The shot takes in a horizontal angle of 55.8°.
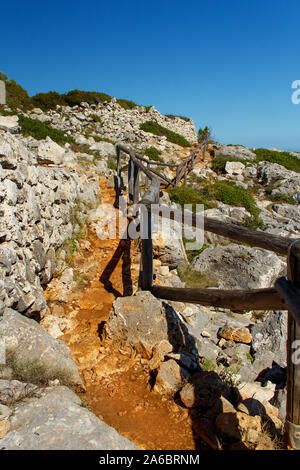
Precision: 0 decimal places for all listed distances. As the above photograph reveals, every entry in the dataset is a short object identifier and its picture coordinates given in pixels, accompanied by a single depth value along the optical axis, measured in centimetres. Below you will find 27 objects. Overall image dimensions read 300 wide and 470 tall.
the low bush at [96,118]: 2275
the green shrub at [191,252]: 807
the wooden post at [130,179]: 883
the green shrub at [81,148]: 1208
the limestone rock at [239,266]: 684
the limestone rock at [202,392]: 279
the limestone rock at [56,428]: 181
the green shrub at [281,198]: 1563
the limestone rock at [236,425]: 243
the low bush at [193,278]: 670
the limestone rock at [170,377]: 299
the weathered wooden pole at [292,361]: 230
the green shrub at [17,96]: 1955
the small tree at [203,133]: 2738
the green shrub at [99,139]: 1534
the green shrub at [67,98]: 2262
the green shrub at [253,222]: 1134
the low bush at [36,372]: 248
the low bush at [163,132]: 2372
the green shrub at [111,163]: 1167
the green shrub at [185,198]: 1172
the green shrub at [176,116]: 3066
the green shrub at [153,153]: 1747
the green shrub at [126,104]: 2667
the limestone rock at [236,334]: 544
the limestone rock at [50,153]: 760
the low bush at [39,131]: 1129
